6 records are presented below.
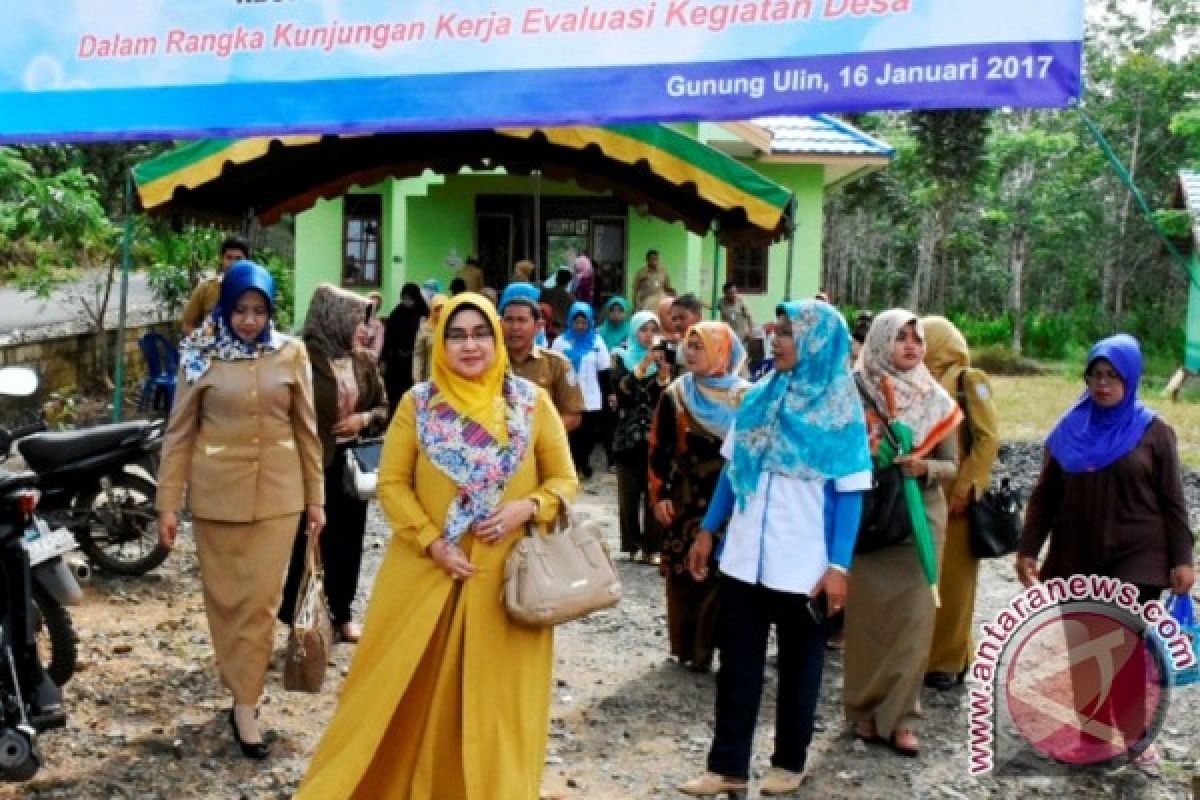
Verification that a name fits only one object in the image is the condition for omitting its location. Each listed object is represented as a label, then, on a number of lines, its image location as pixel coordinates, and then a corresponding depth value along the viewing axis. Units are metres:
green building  19.56
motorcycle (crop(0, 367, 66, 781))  4.32
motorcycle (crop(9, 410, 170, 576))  6.61
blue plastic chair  11.23
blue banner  3.82
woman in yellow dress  3.97
